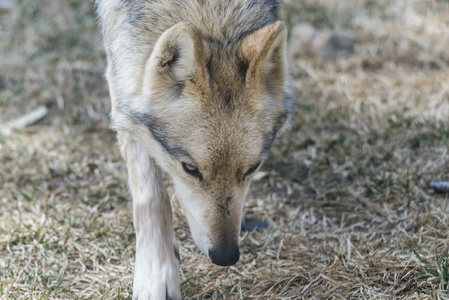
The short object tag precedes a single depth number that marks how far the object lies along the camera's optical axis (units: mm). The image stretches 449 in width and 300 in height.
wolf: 5594
